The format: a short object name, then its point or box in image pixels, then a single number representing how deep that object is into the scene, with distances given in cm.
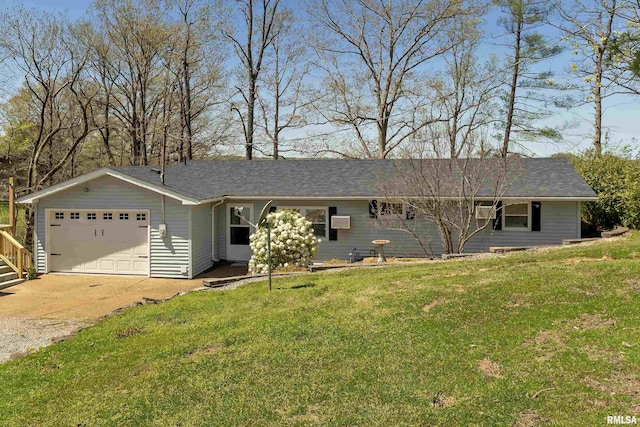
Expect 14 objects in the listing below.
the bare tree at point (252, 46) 2747
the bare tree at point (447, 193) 1254
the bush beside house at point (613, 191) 1333
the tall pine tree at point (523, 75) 2380
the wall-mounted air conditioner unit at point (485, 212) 1255
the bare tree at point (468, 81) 2397
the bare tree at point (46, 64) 1825
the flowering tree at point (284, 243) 1150
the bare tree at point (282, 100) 2788
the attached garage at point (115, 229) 1286
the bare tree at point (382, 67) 2558
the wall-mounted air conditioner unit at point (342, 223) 1431
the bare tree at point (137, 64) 2309
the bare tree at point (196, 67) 2570
